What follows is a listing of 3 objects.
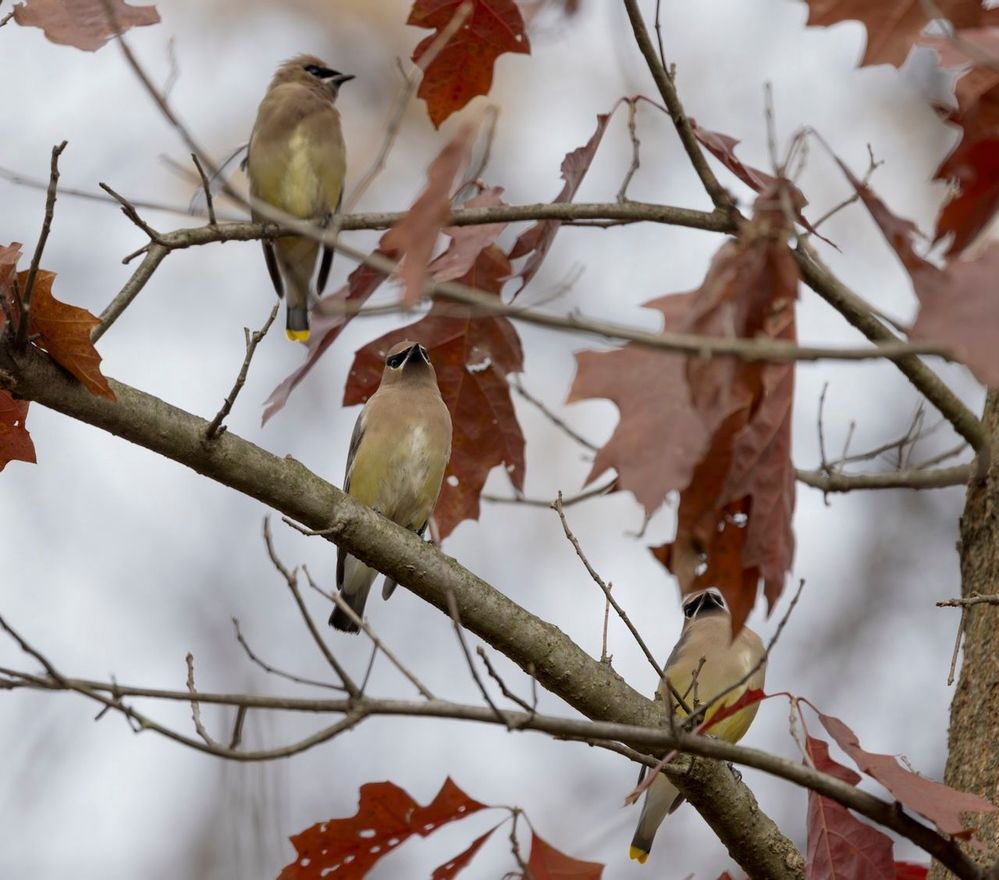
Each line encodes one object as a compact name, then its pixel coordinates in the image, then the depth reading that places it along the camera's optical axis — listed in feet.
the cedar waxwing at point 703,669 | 35.81
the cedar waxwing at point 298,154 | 41.55
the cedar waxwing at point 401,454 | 37.06
